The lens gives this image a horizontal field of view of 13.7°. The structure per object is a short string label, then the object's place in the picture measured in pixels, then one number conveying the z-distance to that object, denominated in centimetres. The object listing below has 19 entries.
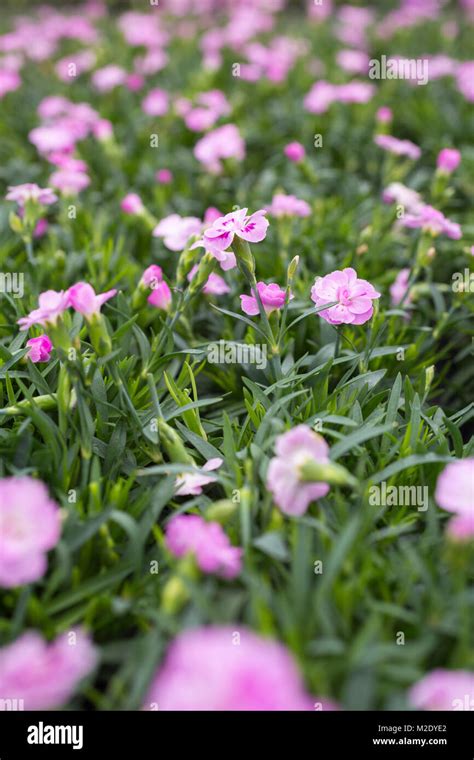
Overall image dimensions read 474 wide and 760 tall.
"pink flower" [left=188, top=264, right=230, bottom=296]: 99
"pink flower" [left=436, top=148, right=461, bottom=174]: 106
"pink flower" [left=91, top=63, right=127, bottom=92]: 137
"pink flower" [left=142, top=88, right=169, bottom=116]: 127
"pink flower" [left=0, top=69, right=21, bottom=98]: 129
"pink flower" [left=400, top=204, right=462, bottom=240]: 99
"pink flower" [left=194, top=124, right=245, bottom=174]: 114
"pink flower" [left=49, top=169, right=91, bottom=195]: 110
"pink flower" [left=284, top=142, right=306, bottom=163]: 112
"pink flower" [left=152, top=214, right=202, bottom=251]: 100
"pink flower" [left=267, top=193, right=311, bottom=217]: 104
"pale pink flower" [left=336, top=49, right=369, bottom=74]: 145
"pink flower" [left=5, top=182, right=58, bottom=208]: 101
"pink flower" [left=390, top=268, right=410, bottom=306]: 102
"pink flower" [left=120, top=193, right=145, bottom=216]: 108
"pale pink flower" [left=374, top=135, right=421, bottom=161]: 113
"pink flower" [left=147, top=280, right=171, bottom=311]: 97
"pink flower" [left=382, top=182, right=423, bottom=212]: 108
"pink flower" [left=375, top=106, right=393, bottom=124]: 119
